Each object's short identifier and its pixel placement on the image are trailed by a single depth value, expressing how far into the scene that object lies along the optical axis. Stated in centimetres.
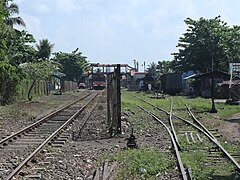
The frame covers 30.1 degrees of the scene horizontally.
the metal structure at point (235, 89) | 3556
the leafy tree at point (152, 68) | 12923
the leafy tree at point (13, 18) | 4547
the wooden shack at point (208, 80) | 5028
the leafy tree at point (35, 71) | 4530
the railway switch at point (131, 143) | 1248
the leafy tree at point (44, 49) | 6931
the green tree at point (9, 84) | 3328
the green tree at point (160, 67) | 12501
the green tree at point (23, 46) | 5181
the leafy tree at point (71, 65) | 10525
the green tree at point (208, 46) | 6294
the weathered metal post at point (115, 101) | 1614
